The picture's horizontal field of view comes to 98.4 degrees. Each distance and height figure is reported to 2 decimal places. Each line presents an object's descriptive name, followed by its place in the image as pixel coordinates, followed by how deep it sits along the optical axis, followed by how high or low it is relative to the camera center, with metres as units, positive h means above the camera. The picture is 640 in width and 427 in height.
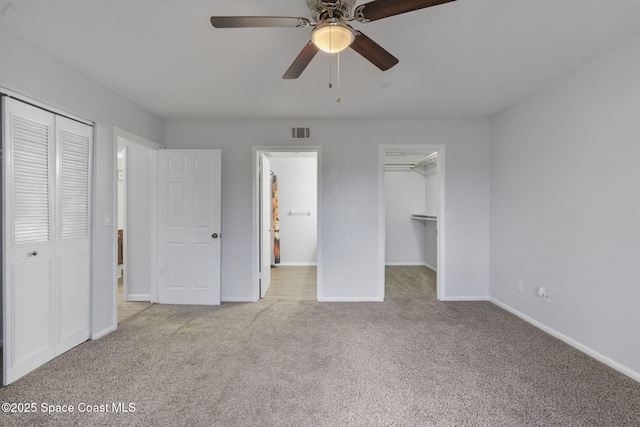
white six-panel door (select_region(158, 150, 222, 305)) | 3.65 -0.10
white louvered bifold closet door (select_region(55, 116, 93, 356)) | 2.36 -0.17
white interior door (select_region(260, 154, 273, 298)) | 3.96 -0.18
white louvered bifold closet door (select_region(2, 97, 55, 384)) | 1.97 -0.19
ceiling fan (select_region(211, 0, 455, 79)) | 1.34 +1.00
